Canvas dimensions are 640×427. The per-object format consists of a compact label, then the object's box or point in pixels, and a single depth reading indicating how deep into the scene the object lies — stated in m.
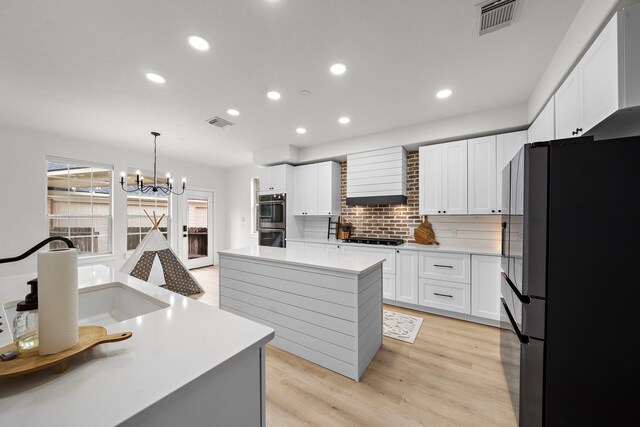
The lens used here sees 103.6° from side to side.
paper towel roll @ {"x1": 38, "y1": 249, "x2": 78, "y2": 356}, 0.68
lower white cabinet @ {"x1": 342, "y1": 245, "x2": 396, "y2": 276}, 3.63
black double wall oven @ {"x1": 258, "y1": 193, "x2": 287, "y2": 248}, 4.84
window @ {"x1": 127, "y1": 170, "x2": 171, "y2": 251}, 5.01
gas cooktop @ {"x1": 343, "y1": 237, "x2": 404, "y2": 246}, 3.88
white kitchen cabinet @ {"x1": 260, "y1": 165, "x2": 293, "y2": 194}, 4.81
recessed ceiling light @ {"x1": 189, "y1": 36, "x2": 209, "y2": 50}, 1.89
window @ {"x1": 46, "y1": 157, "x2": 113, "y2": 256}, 4.09
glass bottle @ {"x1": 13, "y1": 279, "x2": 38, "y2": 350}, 0.73
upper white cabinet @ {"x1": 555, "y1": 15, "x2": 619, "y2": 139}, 1.30
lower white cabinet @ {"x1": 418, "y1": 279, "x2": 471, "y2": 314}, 3.13
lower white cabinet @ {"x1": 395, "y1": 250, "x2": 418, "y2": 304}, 3.45
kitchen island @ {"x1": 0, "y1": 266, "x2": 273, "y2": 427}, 0.56
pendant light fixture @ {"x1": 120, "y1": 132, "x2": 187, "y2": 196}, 3.50
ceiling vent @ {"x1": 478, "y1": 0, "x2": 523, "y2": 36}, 1.60
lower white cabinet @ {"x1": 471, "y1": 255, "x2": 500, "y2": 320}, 2.95
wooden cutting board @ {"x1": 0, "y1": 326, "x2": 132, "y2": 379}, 0.61
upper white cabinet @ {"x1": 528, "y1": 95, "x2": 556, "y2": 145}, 2.14
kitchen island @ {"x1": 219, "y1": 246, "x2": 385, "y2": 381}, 2.03
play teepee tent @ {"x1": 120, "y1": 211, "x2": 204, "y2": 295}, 4.11
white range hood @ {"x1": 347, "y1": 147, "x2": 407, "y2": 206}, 3.87
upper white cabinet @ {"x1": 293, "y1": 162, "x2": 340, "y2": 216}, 4.55
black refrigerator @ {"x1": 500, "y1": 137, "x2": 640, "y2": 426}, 1.11
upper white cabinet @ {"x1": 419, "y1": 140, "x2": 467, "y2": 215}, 3.37
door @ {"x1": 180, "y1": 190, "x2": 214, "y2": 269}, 5.92
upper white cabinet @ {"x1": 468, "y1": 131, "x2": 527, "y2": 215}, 3.07
